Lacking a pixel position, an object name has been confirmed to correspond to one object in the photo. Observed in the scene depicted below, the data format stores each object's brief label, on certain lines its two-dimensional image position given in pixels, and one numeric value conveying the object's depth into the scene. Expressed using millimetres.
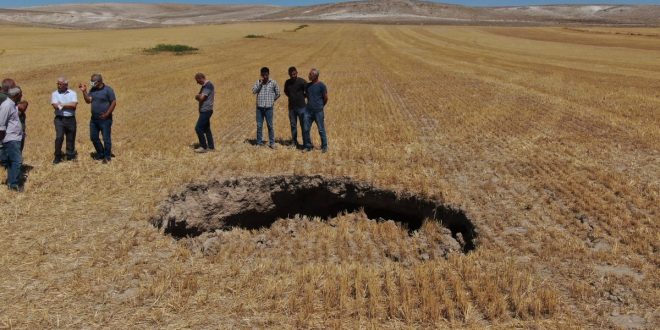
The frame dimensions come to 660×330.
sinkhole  8164
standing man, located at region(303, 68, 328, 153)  10492
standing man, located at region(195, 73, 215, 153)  10349
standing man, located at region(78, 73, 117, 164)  9570
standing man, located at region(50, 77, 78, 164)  9508
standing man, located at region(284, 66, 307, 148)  10680
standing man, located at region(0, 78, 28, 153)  8289
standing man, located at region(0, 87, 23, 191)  7969
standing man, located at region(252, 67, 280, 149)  10922
